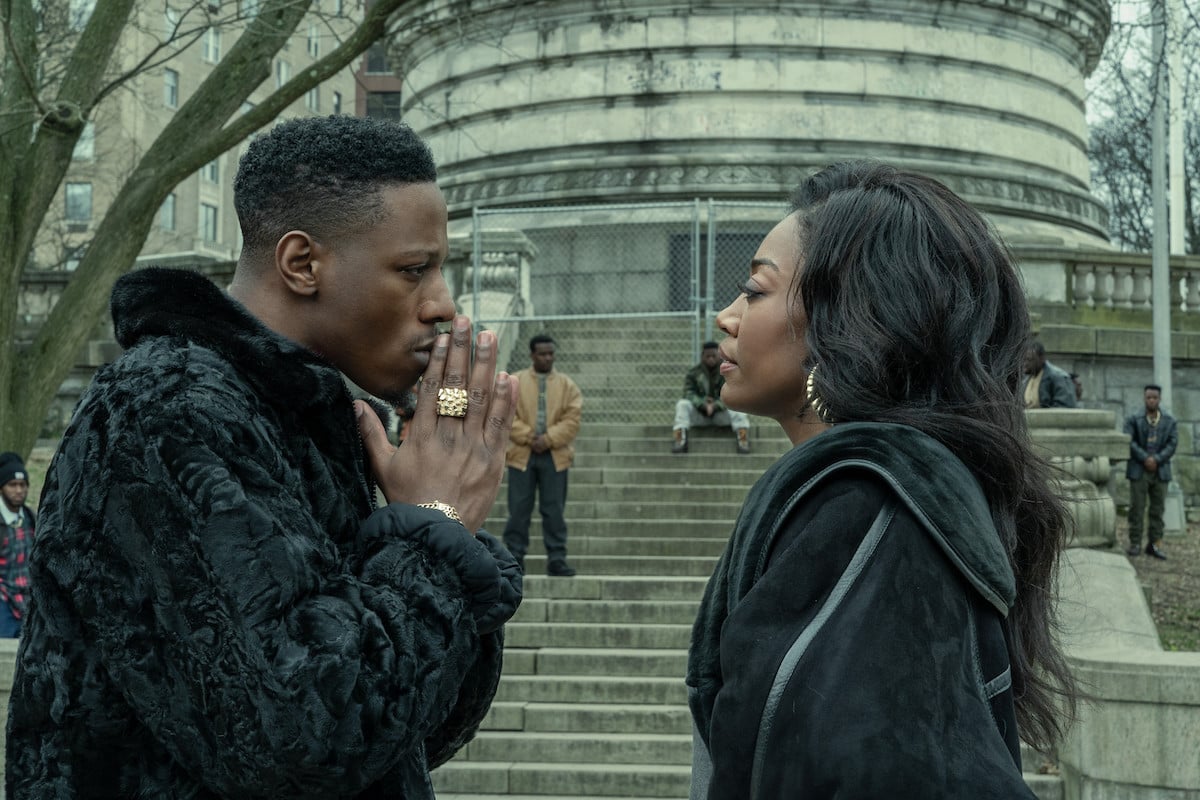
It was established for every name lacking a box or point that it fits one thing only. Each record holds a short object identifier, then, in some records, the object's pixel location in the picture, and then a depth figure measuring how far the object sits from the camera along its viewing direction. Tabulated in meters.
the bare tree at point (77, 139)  11.12
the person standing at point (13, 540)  9.72
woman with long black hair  2.09
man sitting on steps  14.54
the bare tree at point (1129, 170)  35.22
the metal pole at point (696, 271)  18.13
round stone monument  23.12
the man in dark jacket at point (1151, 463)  15.91
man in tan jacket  11.86
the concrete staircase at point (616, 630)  8.61
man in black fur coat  2.04
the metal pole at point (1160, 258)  18.33
